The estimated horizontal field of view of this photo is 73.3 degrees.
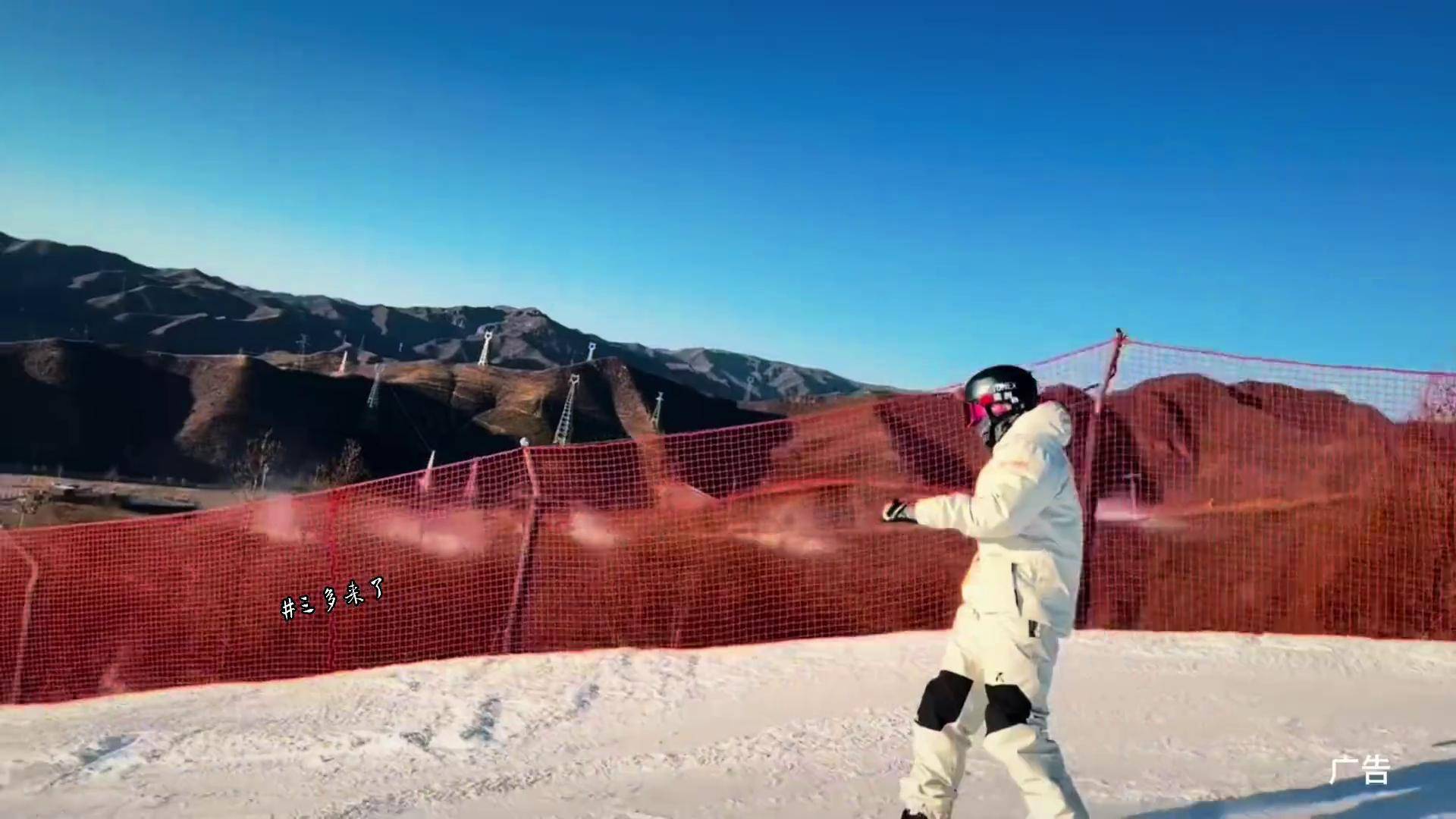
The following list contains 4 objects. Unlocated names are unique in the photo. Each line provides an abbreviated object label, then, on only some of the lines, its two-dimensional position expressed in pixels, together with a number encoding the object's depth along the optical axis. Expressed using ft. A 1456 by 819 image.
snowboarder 10.30
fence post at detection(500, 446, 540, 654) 24.50
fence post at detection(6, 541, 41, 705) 28.27
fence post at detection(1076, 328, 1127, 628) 23.35
